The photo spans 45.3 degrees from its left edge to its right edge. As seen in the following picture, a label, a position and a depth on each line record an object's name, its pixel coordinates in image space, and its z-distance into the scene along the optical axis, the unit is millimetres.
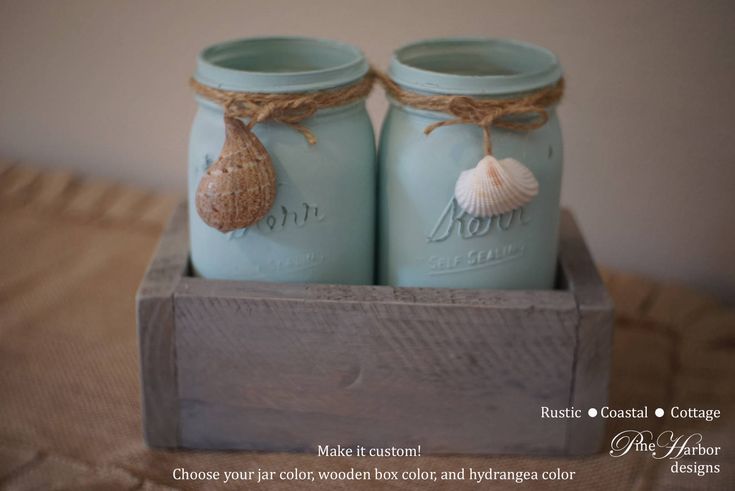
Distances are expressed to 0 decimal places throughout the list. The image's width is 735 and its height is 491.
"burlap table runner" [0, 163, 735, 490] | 586
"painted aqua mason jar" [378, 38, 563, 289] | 557
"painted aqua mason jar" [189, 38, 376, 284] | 556
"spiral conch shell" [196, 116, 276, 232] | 551
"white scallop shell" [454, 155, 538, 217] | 546
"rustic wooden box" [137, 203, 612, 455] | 569
